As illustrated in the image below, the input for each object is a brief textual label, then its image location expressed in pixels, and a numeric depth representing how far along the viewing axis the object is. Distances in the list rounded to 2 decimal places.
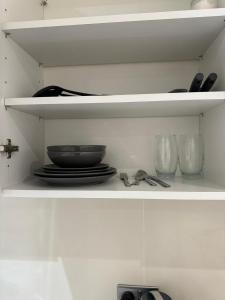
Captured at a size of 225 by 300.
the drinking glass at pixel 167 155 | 0.81
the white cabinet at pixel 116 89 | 0.64
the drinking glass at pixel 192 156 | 0.79
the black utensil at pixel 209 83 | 0.63
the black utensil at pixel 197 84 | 0.63
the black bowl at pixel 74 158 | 0.67
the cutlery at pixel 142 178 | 0.72
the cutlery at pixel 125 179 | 0.70
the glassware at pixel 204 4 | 0.68
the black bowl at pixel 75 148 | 0.68
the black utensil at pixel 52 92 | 0.71
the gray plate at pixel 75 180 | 0.65
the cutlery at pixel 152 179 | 0.69
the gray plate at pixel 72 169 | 0.67
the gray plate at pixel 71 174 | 0.65
